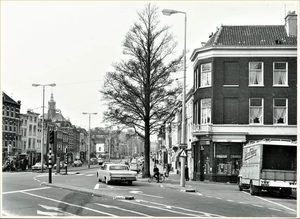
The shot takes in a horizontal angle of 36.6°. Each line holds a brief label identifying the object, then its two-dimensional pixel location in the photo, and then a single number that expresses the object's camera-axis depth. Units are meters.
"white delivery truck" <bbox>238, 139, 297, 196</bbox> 25.22
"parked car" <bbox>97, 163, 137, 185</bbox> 30.14
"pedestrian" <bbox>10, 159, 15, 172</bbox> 58.09
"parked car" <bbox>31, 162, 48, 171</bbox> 59.38
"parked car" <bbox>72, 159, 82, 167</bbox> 87.40
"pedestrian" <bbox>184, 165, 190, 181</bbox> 39.54
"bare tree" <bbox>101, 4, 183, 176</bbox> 39.91
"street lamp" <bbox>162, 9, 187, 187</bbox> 29.76
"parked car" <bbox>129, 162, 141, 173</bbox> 55.14
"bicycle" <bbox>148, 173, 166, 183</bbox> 35.34
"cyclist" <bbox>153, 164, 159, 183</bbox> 35.31
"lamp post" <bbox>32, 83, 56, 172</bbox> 52.38
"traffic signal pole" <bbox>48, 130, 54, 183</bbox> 29.39
